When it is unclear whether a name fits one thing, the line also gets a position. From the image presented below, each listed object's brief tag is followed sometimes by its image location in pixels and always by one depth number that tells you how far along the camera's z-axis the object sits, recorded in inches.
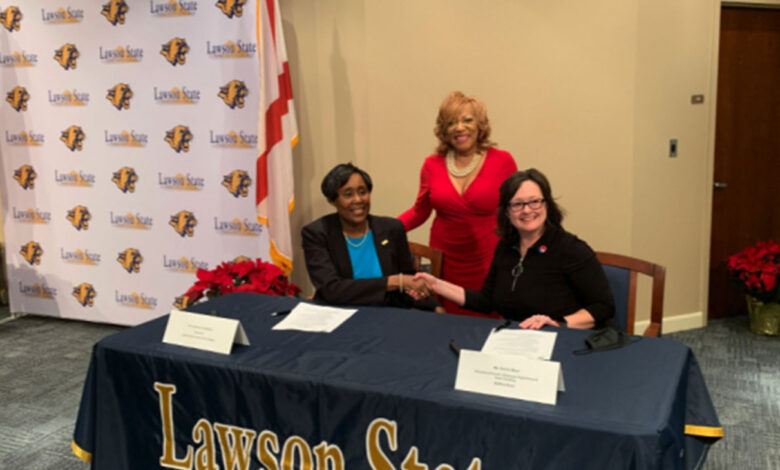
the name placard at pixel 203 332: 76.9
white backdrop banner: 166.9
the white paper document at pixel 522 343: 70.1
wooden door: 179.3
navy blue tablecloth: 58.2
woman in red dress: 112.7
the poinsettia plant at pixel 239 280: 133.3
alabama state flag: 152.6
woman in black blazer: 98.0
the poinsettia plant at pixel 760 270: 169.0
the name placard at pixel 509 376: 60.4
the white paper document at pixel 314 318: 84.7
